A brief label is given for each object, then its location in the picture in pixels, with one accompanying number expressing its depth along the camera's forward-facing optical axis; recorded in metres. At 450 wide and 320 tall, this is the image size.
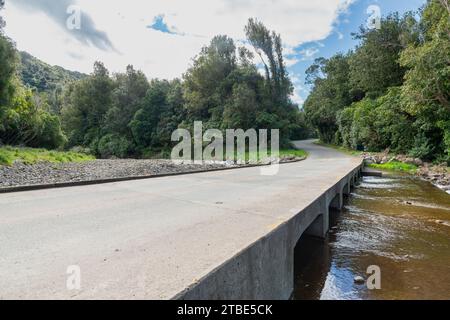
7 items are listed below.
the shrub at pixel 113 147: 41.00
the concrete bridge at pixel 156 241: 2.13
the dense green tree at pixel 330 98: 37.16
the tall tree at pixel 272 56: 37.19
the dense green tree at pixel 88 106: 46.50
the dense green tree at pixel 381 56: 25.27
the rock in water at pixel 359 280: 4.33
